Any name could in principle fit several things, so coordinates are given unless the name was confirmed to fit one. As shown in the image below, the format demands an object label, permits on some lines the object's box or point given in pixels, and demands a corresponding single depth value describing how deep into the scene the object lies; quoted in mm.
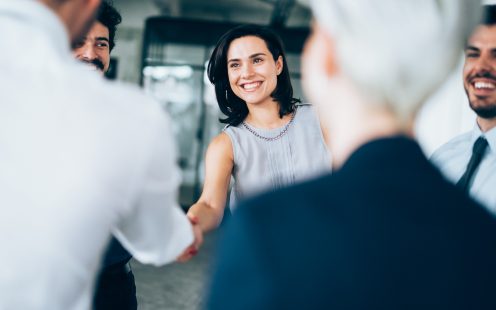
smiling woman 2027
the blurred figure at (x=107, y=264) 1606
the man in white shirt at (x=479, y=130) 1564
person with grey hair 561
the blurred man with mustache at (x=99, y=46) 1859
